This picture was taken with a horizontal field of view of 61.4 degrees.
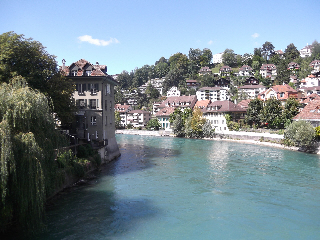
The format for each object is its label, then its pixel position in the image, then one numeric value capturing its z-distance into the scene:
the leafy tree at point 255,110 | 62.66
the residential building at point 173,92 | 131.01
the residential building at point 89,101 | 32.00
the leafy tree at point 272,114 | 57.03
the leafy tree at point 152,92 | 138.10
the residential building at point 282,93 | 81.24
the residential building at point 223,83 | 125.31
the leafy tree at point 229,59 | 160.50
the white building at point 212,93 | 111.04
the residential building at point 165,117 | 87.89
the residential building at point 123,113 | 110.25
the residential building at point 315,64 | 124.41
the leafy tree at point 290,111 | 55.88
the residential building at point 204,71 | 152.38
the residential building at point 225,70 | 144.69
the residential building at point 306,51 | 165.50
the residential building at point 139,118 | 104.39
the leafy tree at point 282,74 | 114.31
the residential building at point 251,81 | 120.51
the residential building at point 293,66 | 131.43
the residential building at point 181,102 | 96.06
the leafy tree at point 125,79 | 171.10
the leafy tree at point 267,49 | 172.41
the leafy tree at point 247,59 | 153.62
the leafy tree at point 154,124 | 88.11
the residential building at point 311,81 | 99.69
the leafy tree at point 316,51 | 135.40
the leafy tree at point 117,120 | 97.61
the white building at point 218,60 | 194.15
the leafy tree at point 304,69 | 115.96
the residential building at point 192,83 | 135.75
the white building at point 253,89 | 108.69
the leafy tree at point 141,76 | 171.84
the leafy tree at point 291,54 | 147.75
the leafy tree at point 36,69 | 21.14
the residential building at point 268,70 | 136.88
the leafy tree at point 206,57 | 169.50
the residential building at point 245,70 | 137.25
